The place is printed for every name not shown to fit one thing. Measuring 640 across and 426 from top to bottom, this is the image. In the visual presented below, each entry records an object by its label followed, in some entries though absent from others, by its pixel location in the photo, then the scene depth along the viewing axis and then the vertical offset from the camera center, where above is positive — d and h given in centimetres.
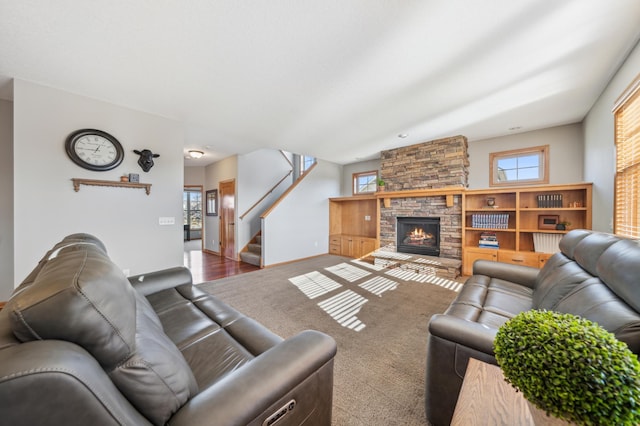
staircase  518 -103
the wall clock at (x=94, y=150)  269 +75
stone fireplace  436 +55
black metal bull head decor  313 +71
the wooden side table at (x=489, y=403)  68 -62
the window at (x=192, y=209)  943 +6
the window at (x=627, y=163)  204 +48
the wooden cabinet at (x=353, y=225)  583 -40
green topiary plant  45 -34
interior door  579 -22
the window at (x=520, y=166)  391 +81
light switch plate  338 -15
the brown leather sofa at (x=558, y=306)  103 -52
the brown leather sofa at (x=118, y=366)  45 -43
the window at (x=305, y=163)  715 +150
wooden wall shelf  272 +34
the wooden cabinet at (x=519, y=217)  354 -9
